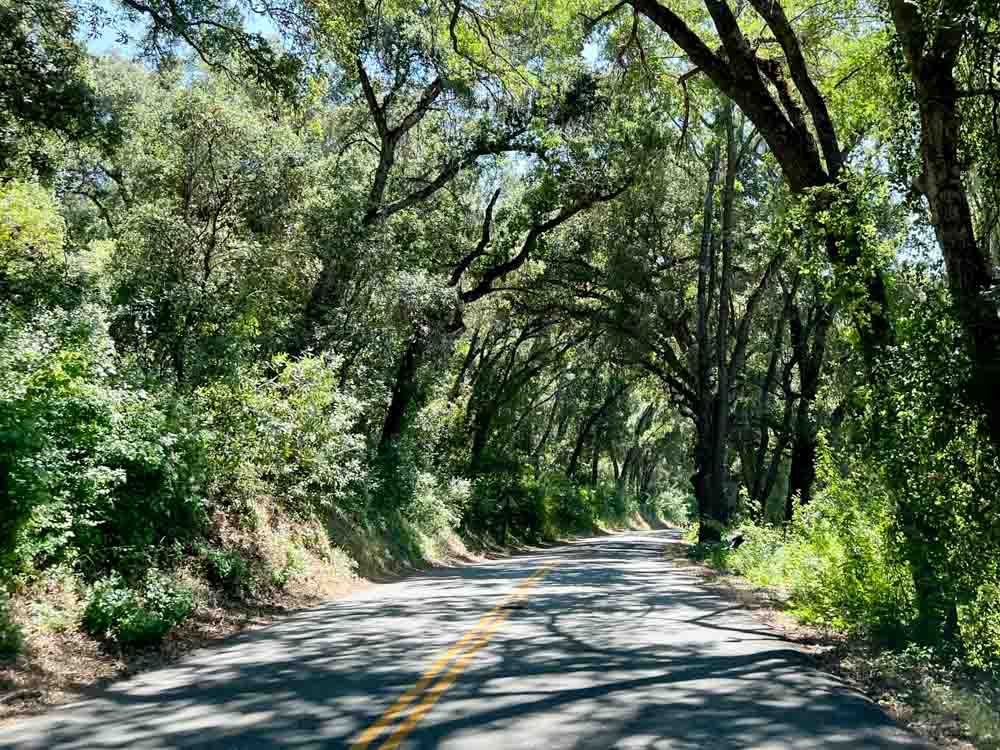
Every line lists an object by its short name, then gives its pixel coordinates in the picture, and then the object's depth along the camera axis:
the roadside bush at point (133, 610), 9.09
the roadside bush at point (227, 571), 12.57
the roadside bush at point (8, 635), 7.82
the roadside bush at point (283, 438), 14.38
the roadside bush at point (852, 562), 9.88
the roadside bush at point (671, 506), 102.70
